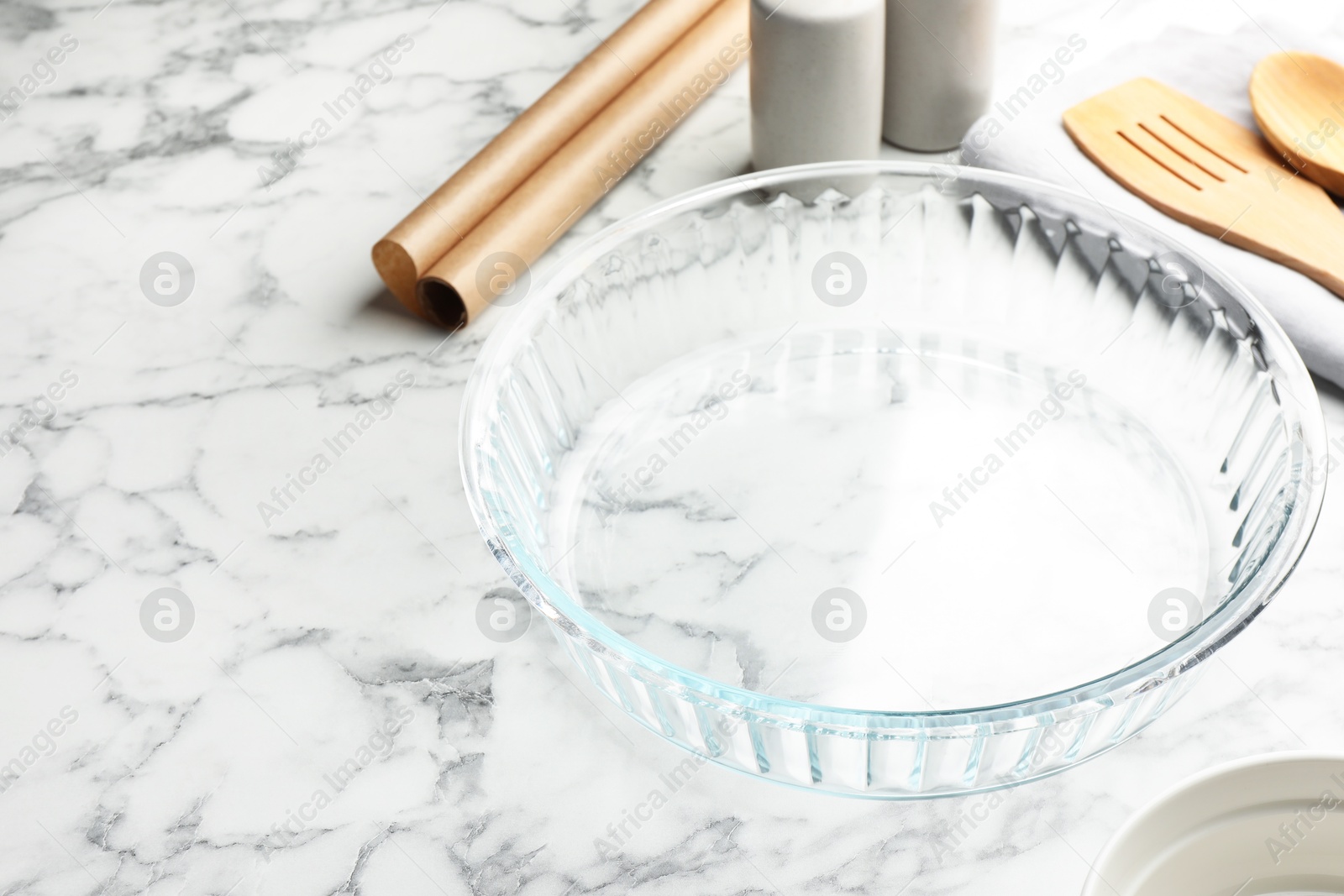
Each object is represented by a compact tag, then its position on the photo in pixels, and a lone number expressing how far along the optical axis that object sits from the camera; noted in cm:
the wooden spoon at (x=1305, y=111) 73
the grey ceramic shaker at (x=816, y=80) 69
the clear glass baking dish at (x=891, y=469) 49
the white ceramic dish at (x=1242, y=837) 41
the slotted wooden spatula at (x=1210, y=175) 68
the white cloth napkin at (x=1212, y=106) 65
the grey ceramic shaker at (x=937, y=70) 75
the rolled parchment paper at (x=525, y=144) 71
